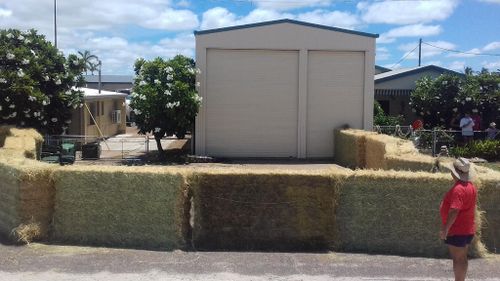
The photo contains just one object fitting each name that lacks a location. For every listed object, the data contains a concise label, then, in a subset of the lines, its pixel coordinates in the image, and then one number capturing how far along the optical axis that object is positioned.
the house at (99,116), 25.41
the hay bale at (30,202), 7.86
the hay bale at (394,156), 10.88
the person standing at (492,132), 22.61
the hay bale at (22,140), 12.22
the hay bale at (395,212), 7.67
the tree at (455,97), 25.03
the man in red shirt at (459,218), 5.84
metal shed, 23.47
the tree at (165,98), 21.48
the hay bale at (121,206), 7.68
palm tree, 22.67
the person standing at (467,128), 22.38
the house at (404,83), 30.00
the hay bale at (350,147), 19.36
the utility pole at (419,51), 64.03
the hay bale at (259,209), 7.80
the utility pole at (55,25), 53.12
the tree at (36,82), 19.33
